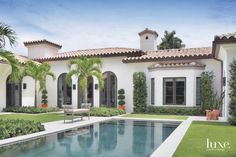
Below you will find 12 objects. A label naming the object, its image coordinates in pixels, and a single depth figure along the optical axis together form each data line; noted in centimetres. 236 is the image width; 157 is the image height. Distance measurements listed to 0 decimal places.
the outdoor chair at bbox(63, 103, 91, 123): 1153
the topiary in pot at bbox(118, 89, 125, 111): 1674
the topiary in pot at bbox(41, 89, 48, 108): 1875
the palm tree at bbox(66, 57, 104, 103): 1548
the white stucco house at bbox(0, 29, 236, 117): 1510
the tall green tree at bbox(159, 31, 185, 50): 3846
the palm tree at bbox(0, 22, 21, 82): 829
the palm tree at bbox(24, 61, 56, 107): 1660
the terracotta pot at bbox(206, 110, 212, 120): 1254
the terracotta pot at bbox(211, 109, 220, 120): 1246
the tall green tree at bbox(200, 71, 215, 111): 1448
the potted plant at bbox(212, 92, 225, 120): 1248
